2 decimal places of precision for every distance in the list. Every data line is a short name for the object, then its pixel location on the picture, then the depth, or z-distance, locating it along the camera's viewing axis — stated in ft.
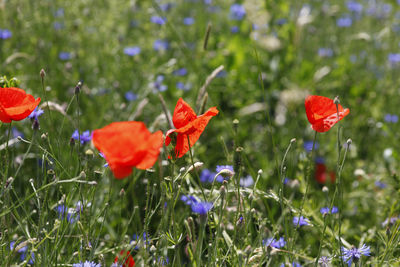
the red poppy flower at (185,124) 7.20
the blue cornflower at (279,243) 8.96
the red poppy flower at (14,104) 7.29
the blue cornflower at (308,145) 16.70
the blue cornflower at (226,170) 7.62
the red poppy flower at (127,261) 7.47
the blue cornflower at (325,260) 7.73
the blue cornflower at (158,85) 16.76
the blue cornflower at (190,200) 9.59
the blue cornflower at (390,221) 10.23
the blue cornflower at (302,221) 9.29
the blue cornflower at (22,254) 9.28
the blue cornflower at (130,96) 17.47
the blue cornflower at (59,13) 21.36
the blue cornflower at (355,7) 27.14
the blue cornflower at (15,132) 13.92
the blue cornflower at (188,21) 22.65
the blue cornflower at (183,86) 18.49
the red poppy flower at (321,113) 7.96
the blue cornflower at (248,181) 12.52
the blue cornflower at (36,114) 10.10
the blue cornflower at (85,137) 11.58
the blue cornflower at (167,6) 23.73
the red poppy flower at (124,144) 5.62
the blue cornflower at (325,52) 22.06
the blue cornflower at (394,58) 21.92
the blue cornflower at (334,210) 11.70
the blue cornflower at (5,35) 15.99
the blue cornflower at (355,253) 7.26
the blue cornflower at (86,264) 7.41
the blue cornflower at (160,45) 19.95
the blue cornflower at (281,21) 22.53
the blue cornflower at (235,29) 22.48
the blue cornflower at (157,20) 21.39
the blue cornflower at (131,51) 18.19
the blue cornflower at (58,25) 21.42
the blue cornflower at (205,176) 12.94
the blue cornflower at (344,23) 25.42
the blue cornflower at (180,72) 19.88
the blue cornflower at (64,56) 18.88
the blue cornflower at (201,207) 7.87
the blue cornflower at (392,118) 17.76
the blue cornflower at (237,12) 23.00
